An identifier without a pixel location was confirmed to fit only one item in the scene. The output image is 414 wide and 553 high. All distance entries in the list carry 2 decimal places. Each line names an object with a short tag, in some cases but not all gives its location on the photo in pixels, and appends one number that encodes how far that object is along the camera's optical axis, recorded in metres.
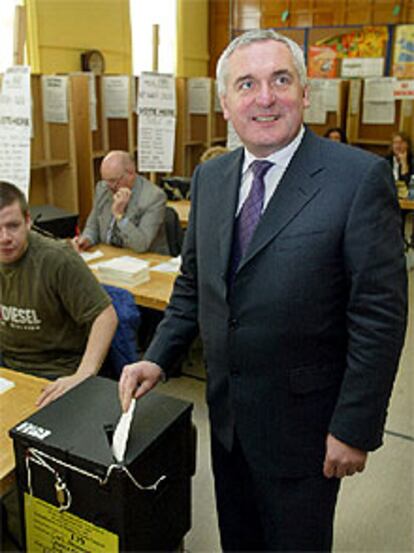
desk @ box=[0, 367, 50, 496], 1.37
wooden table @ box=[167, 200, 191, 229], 4.32
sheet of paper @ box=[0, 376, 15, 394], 1.72
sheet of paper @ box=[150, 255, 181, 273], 3.14
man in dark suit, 1.16
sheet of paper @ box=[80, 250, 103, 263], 3.37
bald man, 3.49
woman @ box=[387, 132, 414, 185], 6.65
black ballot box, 1.28
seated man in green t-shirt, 1.96
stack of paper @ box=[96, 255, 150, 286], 2.92
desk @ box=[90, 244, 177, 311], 2.71
